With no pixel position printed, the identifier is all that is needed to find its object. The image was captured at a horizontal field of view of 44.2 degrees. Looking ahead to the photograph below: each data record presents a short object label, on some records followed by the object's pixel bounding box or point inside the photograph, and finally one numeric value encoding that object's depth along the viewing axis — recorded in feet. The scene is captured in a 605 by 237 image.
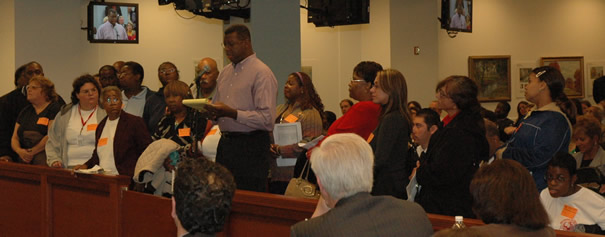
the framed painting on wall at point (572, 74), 45.70
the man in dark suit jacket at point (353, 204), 8.34
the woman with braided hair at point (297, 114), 18.67
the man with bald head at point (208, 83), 20.97
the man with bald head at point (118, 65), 27.73
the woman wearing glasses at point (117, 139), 18.52
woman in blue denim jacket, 13.74
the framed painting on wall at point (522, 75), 43.45
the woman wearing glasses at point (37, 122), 21.89
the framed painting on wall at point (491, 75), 41.78
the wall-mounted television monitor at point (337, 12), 28.48
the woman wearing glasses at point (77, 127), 19.60
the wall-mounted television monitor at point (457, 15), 35.42
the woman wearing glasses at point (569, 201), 12.77
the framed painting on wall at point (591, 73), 46.62
